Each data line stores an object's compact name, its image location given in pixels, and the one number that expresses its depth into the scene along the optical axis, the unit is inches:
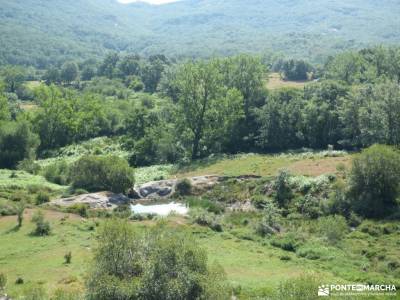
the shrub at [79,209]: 2091.2
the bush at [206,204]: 2259.8
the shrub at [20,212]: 1886.1
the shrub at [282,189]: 2309.3
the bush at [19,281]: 1309.1
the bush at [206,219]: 1971.0
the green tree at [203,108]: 3292.3
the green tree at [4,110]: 3896.7
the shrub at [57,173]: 2864.2
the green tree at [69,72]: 7308.1
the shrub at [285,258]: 1585.9
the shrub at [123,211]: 2060.8
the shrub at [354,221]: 1985.5
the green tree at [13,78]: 6186.0
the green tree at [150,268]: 997.2
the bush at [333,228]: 1750.7
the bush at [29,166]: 3051.4
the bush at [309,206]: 2157.1
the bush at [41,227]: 1780.3
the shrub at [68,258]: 1478.8
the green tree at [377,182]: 2038.6
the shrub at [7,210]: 2034.9
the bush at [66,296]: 973.1
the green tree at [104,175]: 2532.0
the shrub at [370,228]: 1855.1
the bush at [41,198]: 2304.4
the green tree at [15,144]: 3235.7
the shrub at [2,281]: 1215.5
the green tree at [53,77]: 7237.2
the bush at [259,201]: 2325.3
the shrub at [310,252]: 1595.0
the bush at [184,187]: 2573.8
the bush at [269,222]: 1914.4
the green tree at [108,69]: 7214.6
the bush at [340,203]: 2088.0
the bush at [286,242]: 1732.3
